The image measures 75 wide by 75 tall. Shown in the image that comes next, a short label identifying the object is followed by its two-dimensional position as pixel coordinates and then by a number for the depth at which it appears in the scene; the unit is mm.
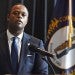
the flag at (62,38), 5644
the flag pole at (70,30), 5649
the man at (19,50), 3973
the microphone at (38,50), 3025
